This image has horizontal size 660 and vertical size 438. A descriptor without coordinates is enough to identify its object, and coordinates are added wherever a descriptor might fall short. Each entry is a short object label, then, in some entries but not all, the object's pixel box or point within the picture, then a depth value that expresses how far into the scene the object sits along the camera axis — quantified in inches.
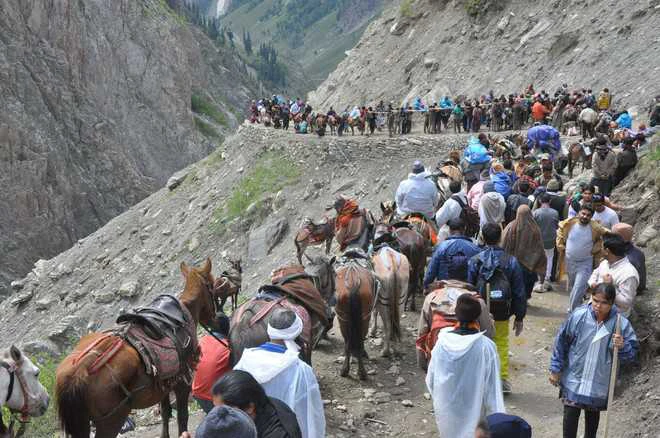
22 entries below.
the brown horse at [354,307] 340.5
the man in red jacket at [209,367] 267.3
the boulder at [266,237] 901.2
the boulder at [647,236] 420.8
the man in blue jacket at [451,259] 316.2
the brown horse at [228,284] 482.7
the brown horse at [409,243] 418.6
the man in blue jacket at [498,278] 295.3
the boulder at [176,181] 1307.8
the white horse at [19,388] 240.5
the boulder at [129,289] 976.0
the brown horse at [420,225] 440.1
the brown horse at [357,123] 1084.5
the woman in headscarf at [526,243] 366.0
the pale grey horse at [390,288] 369.1
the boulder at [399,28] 1573.9
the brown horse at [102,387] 252.1
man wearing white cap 206.4
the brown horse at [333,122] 1087.6
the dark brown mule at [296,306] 275.4
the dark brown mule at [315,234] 668.1
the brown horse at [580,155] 685.3
